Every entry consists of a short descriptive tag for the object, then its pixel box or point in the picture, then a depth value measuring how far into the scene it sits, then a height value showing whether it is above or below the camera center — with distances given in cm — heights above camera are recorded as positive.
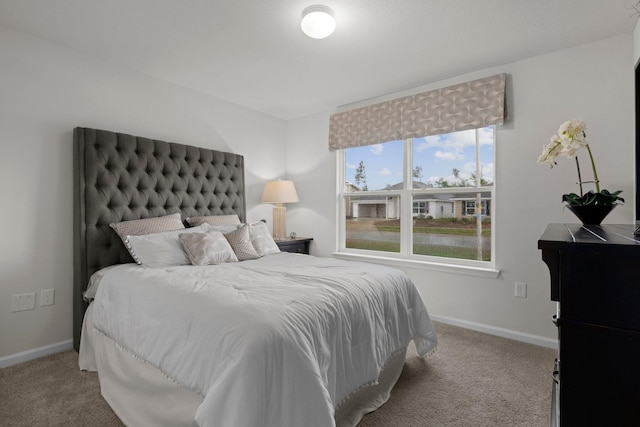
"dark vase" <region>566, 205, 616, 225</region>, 162 +0
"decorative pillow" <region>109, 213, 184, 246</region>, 249 -11
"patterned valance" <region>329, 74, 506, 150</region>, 279 +97
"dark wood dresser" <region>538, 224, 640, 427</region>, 72 -28
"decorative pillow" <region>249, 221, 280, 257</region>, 288 -26
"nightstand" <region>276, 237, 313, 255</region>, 363 -39
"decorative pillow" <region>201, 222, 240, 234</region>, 284 -14
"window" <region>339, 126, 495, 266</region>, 305 +15
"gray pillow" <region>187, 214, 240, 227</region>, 302 -8
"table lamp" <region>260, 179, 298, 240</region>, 381 +17
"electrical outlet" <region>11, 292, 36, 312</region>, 225 -65
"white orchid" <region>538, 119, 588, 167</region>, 152 +36
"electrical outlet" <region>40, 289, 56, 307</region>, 238 -64
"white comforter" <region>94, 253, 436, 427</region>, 113 -54
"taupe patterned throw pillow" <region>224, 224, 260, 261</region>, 269 -28
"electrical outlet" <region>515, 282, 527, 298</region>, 269 -66
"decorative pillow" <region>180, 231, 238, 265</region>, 240 -28
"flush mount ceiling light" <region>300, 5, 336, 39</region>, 197 +120
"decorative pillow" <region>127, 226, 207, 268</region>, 230 -28
